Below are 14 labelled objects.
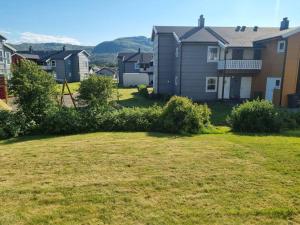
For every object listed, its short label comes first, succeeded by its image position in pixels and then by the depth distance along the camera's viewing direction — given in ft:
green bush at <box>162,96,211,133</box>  37.96
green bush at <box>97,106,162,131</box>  40.22
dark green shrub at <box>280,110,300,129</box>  43.05
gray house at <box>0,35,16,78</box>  88.33
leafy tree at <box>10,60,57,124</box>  40.14
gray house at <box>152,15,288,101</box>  79.10
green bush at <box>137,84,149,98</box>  99.81
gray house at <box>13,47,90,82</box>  185.16
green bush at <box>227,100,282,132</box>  39.70
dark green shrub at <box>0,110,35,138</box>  36.91
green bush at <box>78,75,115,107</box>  47.60
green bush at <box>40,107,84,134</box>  38.88
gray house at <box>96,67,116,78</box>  234.13
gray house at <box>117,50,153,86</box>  180.96
